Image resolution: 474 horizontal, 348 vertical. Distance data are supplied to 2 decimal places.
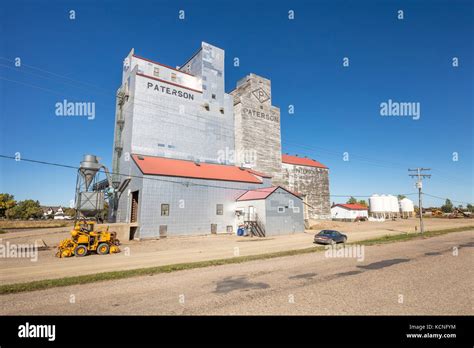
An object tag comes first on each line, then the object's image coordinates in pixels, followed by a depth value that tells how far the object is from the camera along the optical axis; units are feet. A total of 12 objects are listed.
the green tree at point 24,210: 245.04
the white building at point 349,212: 228.63
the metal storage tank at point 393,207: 255.89
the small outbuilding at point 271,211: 101.30
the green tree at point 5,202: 219.98
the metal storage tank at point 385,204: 254.27
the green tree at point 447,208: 340.80
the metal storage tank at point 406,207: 280.59
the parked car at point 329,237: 69.31
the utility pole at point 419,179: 98.15
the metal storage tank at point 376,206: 255.09
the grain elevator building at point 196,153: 94.89
